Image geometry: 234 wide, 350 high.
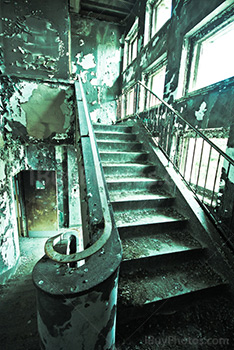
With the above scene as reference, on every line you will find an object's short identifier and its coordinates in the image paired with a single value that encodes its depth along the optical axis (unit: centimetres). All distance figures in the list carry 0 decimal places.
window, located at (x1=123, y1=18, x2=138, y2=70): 701
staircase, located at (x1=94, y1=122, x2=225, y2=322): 172
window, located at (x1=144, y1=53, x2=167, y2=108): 501
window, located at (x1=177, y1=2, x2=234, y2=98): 273
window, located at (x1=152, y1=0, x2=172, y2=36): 513
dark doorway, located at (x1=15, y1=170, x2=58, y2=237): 530
